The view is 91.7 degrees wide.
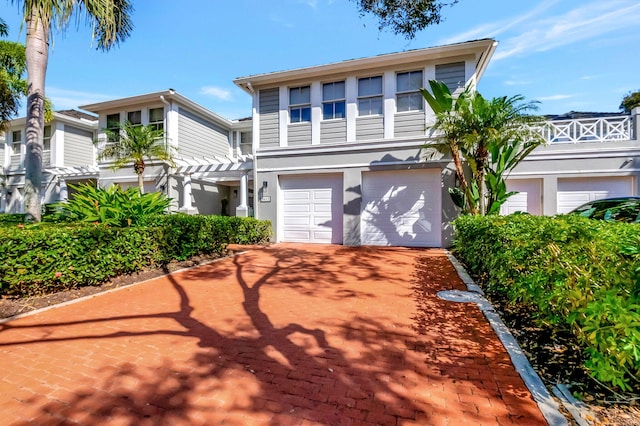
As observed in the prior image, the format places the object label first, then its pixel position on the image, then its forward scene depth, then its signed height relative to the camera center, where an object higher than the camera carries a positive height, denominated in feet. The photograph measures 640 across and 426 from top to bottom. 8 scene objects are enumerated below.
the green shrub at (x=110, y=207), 22.70 +0.62
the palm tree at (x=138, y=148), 43.06 +9.53
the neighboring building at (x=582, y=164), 32.22 +5.35
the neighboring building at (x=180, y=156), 45.43 +9.40
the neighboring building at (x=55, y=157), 54.54 +10.83
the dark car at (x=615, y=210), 19.81 +0.32
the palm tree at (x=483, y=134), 27.53 +7.41
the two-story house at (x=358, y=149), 34.63 +7.84
